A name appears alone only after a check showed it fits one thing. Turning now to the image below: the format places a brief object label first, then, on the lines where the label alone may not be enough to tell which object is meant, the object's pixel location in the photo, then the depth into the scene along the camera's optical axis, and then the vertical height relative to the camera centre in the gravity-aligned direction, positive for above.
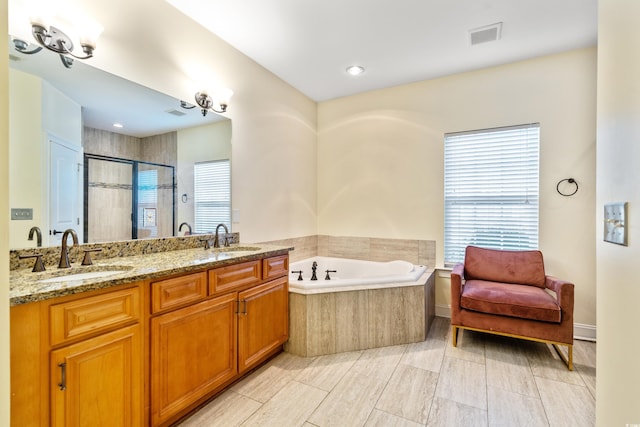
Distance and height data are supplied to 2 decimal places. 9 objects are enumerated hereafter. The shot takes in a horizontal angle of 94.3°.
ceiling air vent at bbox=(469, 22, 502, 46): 2.38 +1.48
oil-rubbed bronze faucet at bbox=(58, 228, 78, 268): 1.54 -0.24
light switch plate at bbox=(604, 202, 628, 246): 0.72 -0.03
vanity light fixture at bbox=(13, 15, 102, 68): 1.51 +0.91
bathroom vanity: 1.08 -0.59
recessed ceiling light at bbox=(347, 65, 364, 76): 3.05 +1.48
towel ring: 2.73 +0.27
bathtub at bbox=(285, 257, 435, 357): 2.45 -0.88
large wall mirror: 1.50 +0.35
